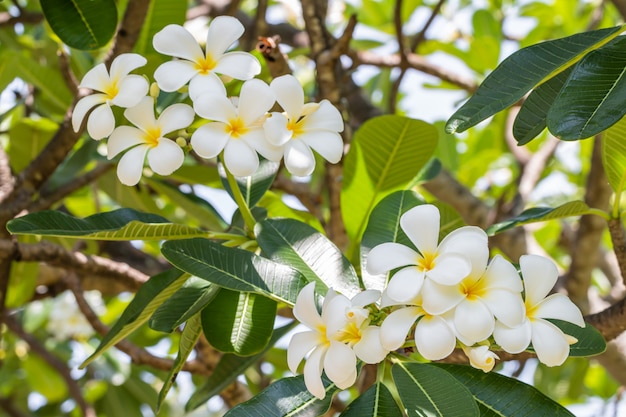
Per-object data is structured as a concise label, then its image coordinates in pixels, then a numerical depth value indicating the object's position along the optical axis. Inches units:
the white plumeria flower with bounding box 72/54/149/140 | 32.5
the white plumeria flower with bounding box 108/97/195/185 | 32.0
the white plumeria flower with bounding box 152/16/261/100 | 32.1
